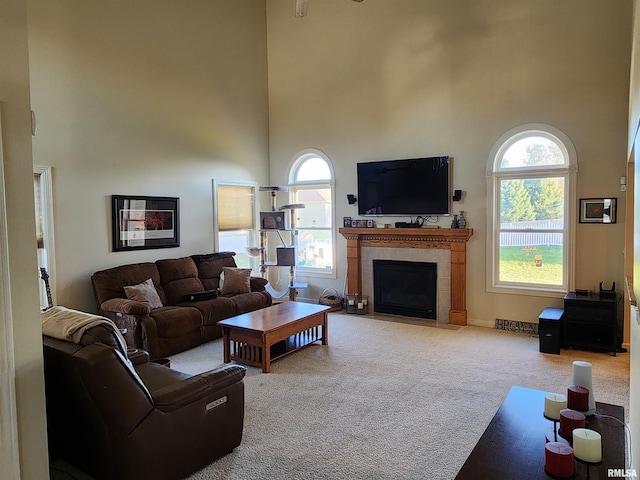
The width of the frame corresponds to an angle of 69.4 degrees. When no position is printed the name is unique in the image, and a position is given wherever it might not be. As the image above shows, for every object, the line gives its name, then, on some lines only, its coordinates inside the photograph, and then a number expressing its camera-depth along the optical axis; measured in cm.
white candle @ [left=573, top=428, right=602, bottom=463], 203
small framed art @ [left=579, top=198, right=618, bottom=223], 533
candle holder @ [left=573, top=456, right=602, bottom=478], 203
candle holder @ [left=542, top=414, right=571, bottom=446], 228
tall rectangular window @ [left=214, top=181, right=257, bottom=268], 732
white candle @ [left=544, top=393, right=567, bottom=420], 246
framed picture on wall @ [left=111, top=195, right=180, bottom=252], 575
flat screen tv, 648
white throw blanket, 252
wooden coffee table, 462
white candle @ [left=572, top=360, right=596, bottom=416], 262
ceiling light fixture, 423
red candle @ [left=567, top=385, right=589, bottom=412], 252
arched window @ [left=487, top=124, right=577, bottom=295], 570
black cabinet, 500
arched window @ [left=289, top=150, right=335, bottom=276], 771
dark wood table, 203
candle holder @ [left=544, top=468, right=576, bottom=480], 197
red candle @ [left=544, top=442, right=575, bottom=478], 196
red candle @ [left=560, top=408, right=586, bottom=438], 228
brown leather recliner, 239
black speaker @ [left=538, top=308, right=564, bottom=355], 504
